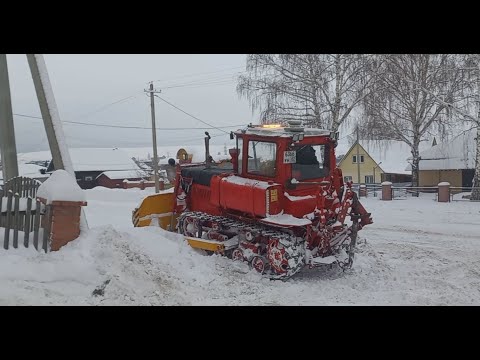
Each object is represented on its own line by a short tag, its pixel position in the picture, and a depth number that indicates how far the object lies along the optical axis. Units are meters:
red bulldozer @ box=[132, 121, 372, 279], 8.30
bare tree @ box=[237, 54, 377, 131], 24.89
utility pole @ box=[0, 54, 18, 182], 9.77
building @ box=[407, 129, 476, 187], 32.19
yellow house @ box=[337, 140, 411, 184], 47.91
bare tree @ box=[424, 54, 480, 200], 21.77
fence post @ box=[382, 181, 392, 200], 23.17
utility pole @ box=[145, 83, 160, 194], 28.23
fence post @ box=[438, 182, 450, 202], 20.89
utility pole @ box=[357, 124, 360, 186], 45.73
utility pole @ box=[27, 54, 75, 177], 8.62
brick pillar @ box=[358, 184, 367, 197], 26.69
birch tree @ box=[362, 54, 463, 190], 24.58
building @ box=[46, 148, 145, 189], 48.10
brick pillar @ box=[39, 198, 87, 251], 7.11
